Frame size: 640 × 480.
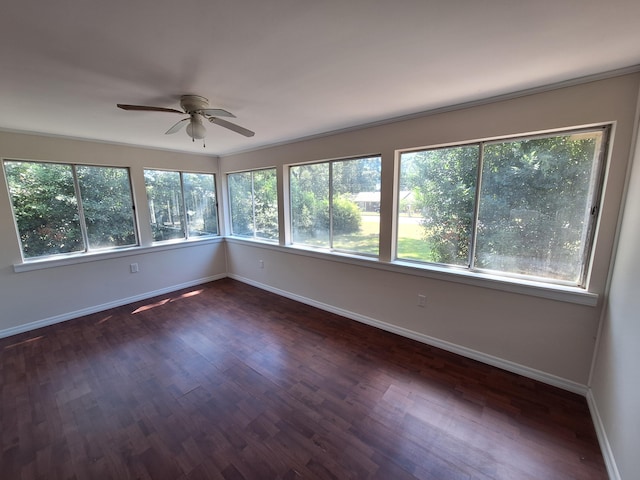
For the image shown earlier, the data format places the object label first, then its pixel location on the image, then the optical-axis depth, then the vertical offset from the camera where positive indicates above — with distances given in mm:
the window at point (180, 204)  4031 +2
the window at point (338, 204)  3012 -19
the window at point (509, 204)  1922 -22
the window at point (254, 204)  4129 -8
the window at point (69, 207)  2980 -23
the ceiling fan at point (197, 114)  1837 +672
